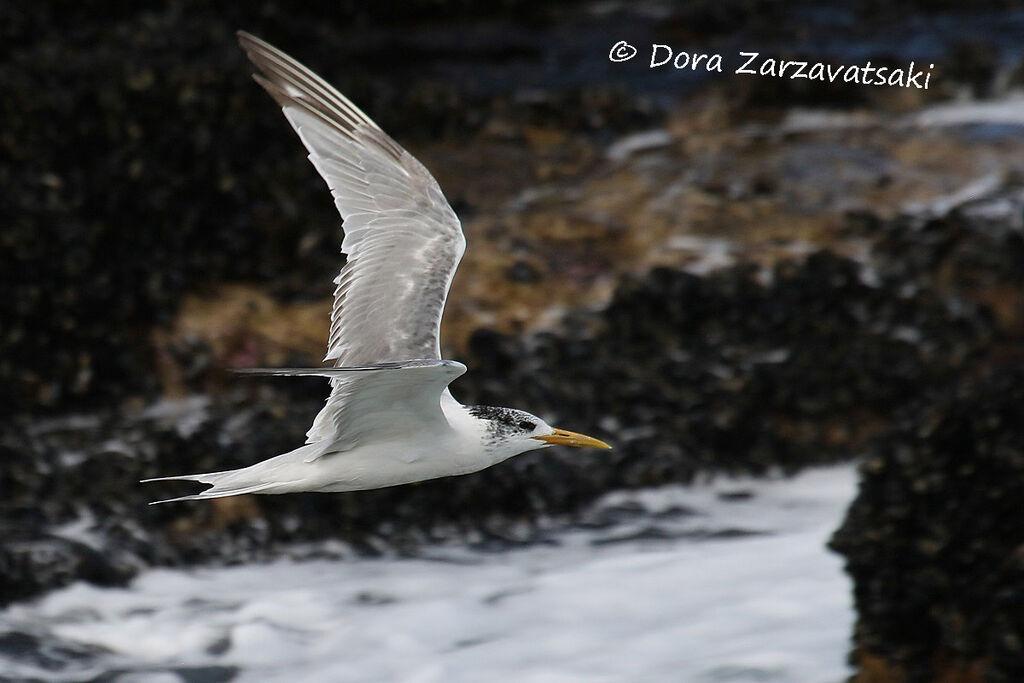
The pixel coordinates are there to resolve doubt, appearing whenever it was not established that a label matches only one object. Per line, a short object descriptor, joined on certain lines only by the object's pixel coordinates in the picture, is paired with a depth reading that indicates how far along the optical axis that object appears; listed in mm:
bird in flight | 12187
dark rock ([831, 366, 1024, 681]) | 15141
